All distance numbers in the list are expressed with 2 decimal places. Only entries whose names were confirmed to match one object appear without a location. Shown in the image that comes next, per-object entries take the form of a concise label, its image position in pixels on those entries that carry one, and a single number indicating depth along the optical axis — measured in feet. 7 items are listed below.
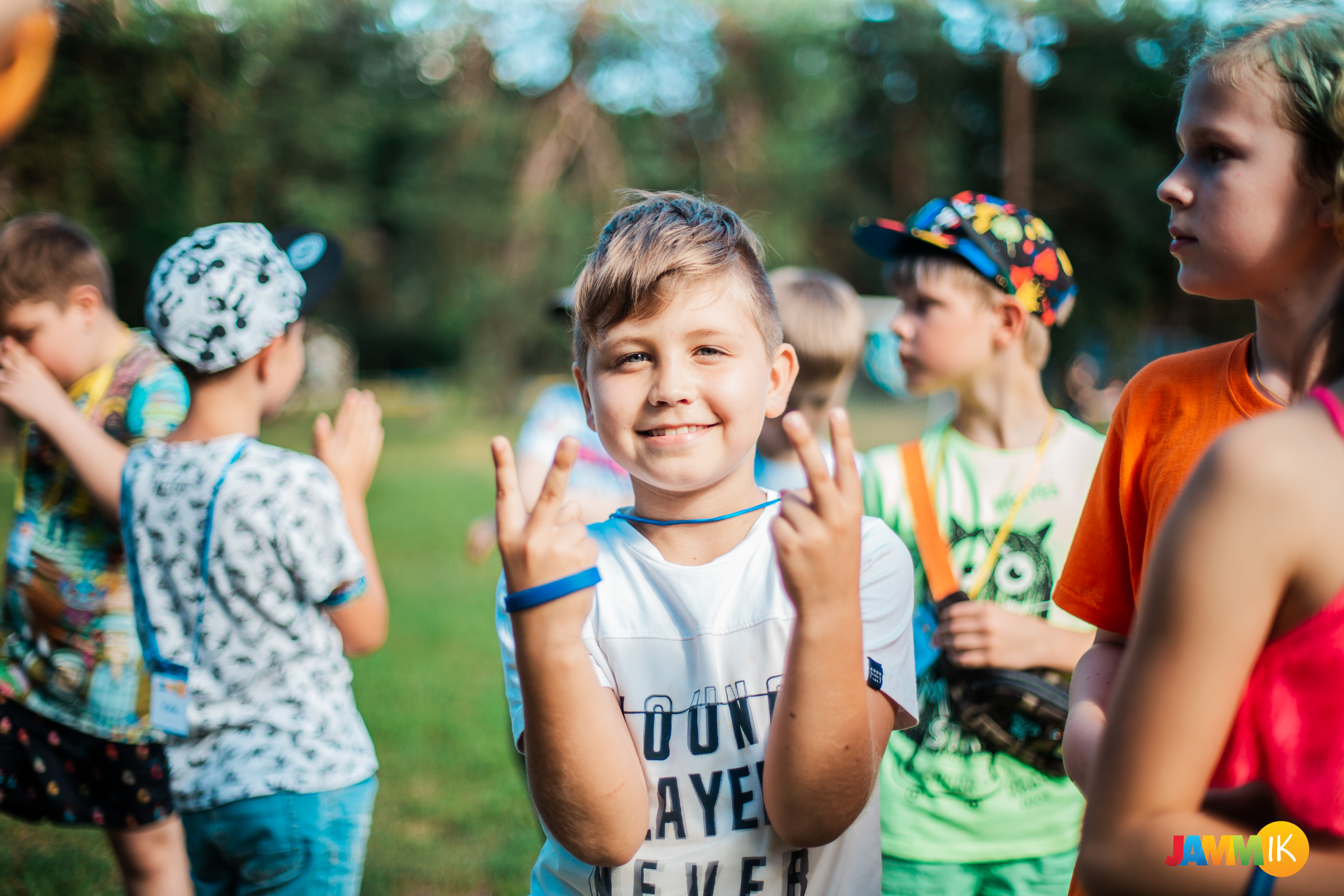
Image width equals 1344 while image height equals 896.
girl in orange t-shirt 4.41
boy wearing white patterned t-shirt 7.38
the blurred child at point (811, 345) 11.00
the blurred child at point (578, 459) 11.78
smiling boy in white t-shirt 4.33
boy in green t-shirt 7.73
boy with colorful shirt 9.02
